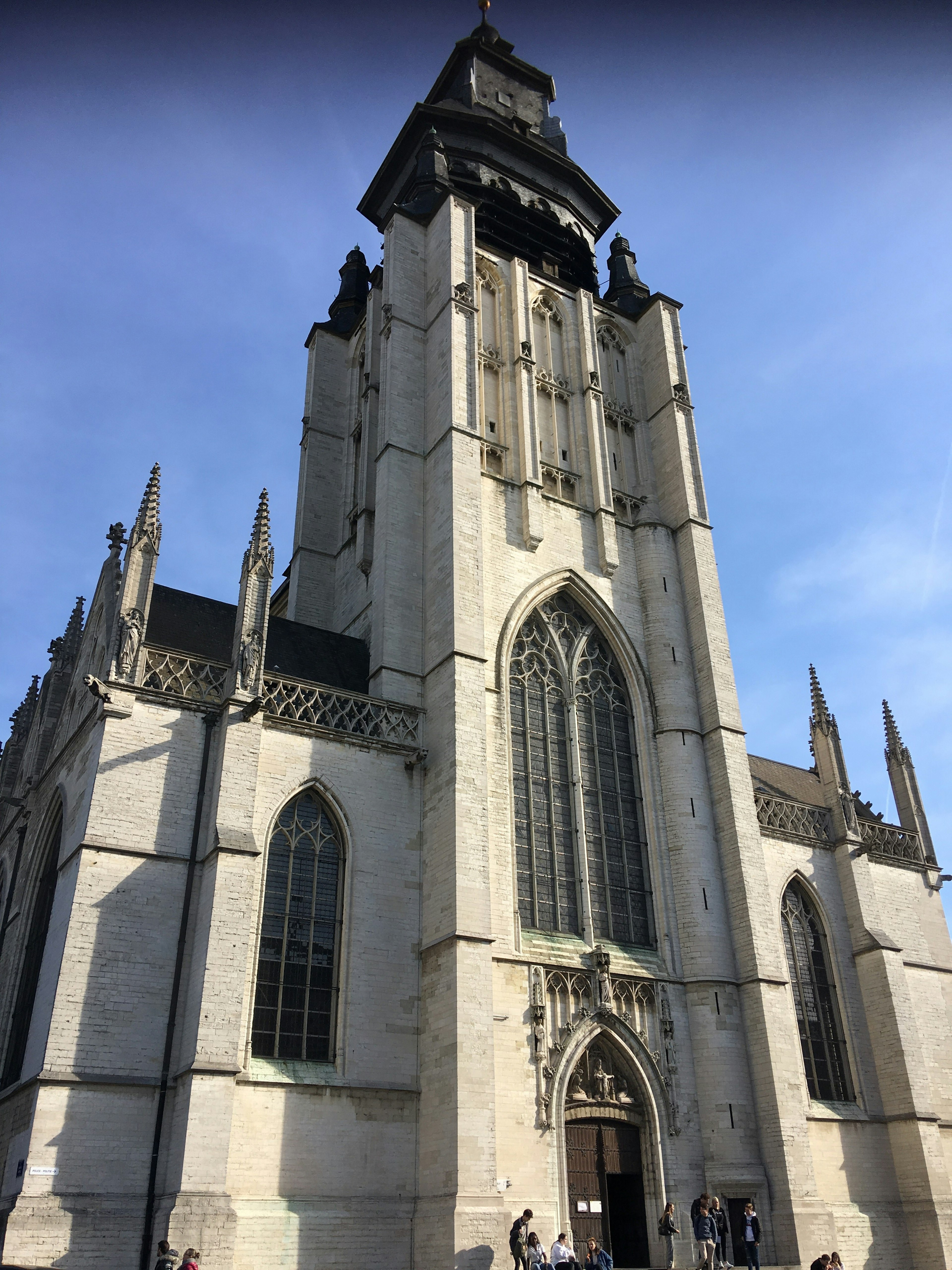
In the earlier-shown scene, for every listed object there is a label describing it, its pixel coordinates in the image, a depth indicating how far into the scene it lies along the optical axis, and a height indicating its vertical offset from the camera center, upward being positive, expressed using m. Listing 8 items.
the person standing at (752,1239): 14.55 +0.02
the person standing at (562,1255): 13.18 -0.11
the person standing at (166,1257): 11.07 -0.06
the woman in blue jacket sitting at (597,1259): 13.29 -0.17
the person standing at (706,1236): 13.94 +0.07
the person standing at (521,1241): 12.93 +0.04
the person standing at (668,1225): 14.00 +0.20
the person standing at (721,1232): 14.47 +0.11
